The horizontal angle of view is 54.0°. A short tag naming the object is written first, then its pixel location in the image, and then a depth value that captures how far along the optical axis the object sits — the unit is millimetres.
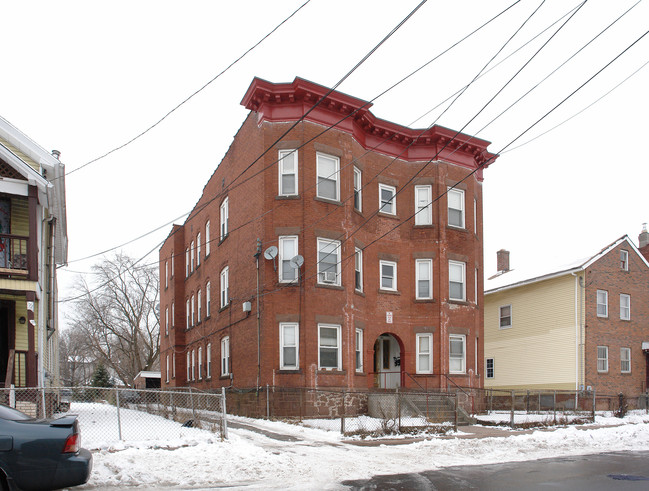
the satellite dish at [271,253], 22406
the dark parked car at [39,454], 7742
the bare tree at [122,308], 59125
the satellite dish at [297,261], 22078
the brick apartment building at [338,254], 22562
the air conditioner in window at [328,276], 22875
